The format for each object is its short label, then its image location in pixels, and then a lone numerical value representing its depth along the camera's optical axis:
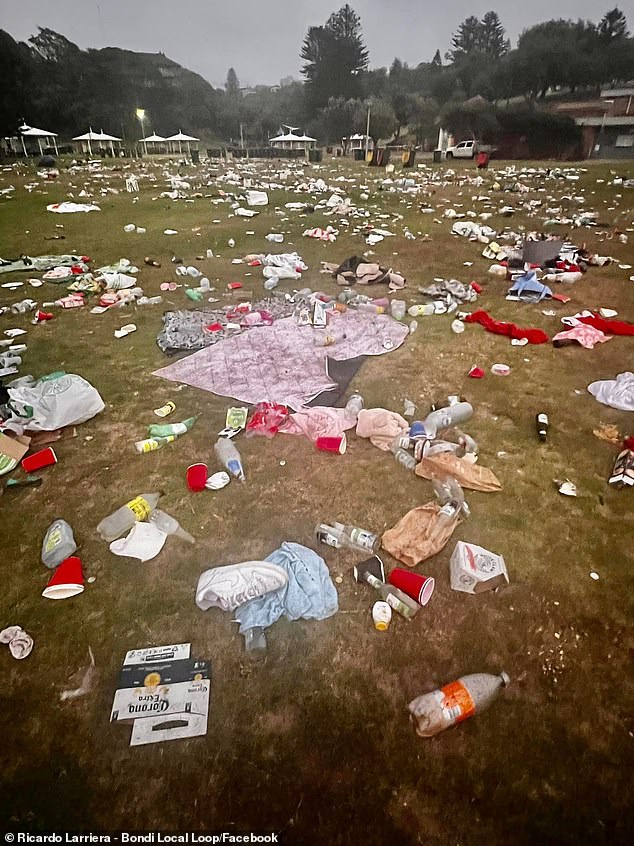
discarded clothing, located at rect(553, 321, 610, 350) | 3.98
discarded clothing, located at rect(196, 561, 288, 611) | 1.87
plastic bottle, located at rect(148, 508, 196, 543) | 2.23
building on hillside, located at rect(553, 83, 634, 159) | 22.36
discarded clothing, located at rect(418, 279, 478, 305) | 5.01
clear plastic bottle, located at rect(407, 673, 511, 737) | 1.53
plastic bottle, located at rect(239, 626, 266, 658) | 1.75
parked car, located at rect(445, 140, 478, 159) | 22.31
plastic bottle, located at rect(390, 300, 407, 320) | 4.61
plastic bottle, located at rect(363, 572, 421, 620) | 1.87
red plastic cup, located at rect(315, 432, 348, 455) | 2.76
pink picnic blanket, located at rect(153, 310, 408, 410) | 3.46
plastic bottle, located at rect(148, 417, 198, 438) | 2.92
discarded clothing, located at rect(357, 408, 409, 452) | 2.83
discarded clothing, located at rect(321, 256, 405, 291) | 5.40
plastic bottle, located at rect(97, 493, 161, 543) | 2.24
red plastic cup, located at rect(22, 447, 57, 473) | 2.63
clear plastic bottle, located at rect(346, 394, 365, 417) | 3.07
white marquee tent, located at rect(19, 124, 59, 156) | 25.36
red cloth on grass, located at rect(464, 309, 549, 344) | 4.12
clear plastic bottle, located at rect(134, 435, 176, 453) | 2.81
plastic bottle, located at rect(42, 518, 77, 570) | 2.10
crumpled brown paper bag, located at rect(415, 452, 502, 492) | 2.48
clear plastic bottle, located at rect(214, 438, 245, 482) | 2.59
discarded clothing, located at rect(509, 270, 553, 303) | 5.00
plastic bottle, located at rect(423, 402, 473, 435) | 2.94
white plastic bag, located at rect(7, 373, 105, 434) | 2.87
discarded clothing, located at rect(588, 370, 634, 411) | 3.12
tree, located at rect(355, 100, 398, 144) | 32.53
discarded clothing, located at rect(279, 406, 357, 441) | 2.91
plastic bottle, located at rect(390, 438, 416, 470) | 2.63
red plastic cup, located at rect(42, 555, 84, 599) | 1.96
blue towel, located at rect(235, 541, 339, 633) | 1.85
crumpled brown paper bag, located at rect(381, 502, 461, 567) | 2.10
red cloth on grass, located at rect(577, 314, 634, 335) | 4.18
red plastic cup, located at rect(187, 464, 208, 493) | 2.49
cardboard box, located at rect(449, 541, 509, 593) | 1.95
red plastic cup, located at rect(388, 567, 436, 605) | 1.92
